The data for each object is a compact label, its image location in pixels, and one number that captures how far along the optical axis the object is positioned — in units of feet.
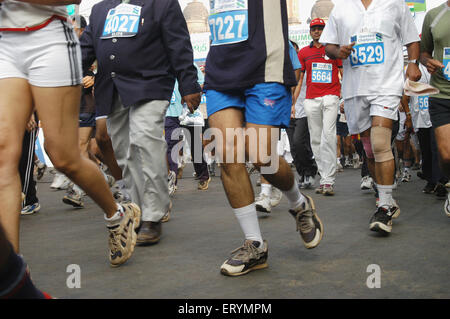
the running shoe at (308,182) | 26.58
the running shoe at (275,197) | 19.23
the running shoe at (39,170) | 33.35
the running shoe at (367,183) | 24.41
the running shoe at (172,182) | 25.21
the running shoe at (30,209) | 20.01
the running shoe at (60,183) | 28.84
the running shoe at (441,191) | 21.30
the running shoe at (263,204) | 17.37
